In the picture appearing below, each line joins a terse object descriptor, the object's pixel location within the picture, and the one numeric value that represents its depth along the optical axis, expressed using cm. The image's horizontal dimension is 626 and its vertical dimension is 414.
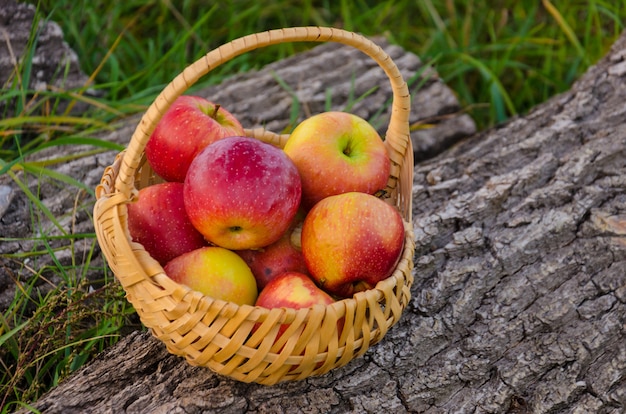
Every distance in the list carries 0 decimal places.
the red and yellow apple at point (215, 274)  98
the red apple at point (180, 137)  104
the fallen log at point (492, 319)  101
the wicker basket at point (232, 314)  95
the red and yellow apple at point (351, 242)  99
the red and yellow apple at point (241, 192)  98
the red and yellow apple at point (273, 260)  102
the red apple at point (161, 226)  102
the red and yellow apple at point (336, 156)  104
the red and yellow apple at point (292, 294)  97
